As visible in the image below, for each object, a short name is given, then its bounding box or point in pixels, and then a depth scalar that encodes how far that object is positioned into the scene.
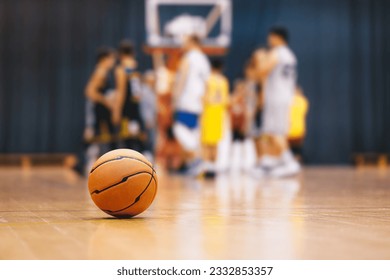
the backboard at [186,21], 18.65
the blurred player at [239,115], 17.03
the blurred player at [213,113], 11.73
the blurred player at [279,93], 12.05
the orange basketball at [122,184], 4.52
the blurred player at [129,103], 11.70
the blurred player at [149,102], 16.63
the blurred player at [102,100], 12.40
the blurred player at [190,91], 11.78
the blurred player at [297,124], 18.05
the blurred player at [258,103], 13.09
